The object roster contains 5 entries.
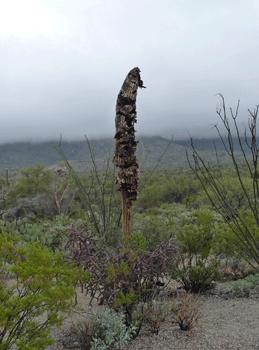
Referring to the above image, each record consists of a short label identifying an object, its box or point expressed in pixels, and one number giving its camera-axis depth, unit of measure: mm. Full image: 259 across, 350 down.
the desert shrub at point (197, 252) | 5039
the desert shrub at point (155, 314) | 3541
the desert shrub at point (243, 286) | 5156
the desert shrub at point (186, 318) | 3607
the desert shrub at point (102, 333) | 3070
